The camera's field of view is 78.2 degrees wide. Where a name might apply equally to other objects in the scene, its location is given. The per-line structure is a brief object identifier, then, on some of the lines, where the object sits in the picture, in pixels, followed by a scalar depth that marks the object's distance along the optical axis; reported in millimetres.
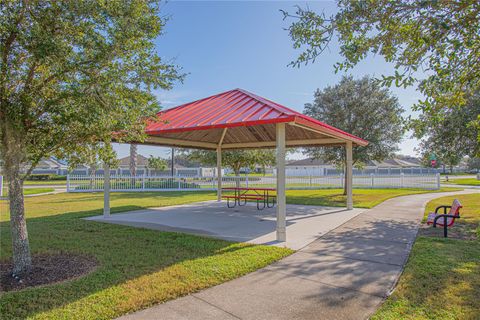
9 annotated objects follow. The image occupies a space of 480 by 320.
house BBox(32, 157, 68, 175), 47862
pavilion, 7027
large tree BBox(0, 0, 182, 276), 4309
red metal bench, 7488
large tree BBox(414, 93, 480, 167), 9516
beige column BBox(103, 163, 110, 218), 10367
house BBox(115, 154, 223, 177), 46128
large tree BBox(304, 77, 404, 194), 18141
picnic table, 12178
